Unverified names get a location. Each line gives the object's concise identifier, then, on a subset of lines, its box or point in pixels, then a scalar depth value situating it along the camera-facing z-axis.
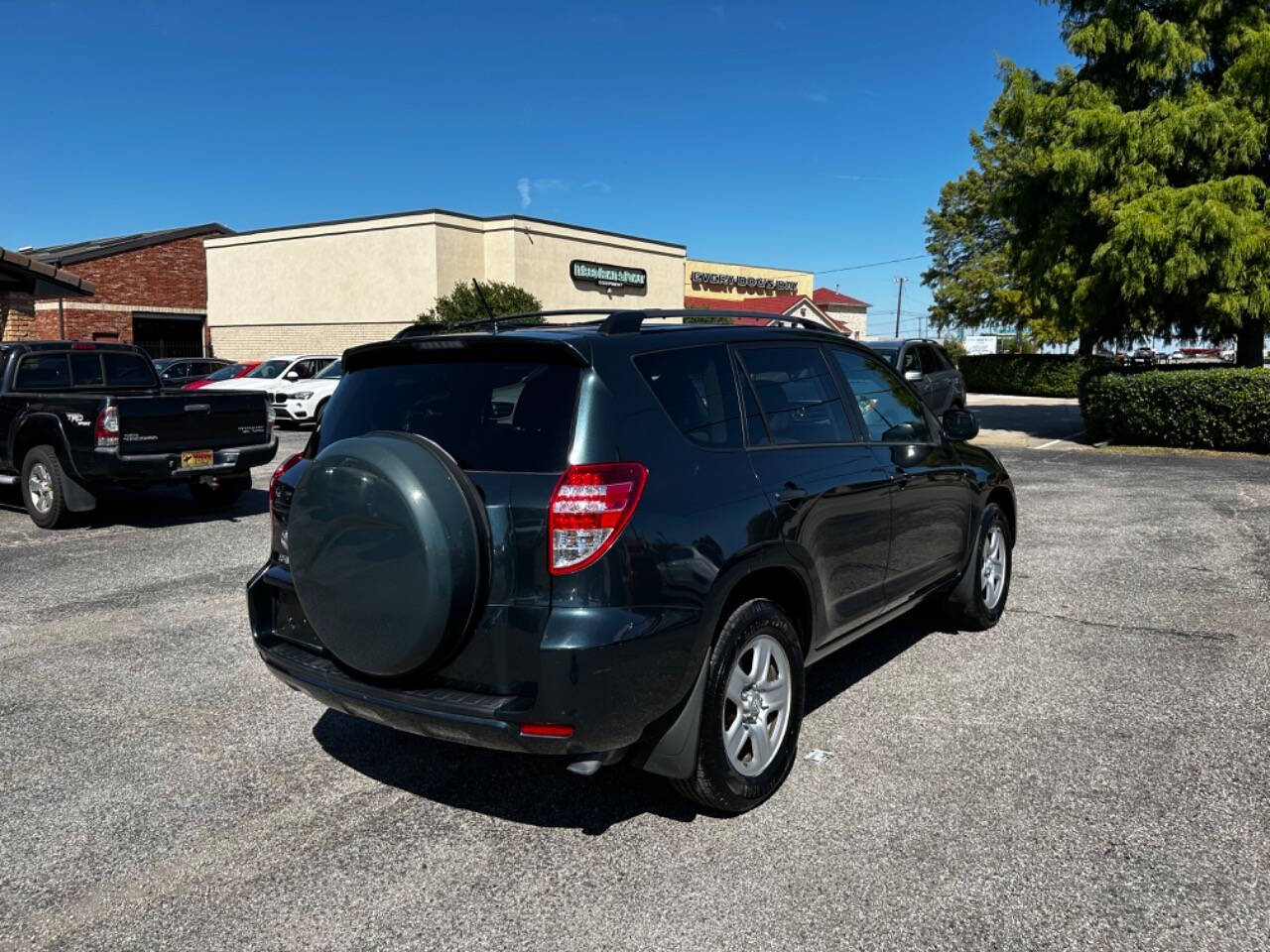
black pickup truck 9.03
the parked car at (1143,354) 54.94
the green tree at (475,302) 32.03
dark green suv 3.04
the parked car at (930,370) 15.38
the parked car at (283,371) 21.16
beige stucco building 35.28
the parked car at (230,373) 22.61
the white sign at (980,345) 71.38
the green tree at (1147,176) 16.95
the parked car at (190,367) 26.67
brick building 38.22
